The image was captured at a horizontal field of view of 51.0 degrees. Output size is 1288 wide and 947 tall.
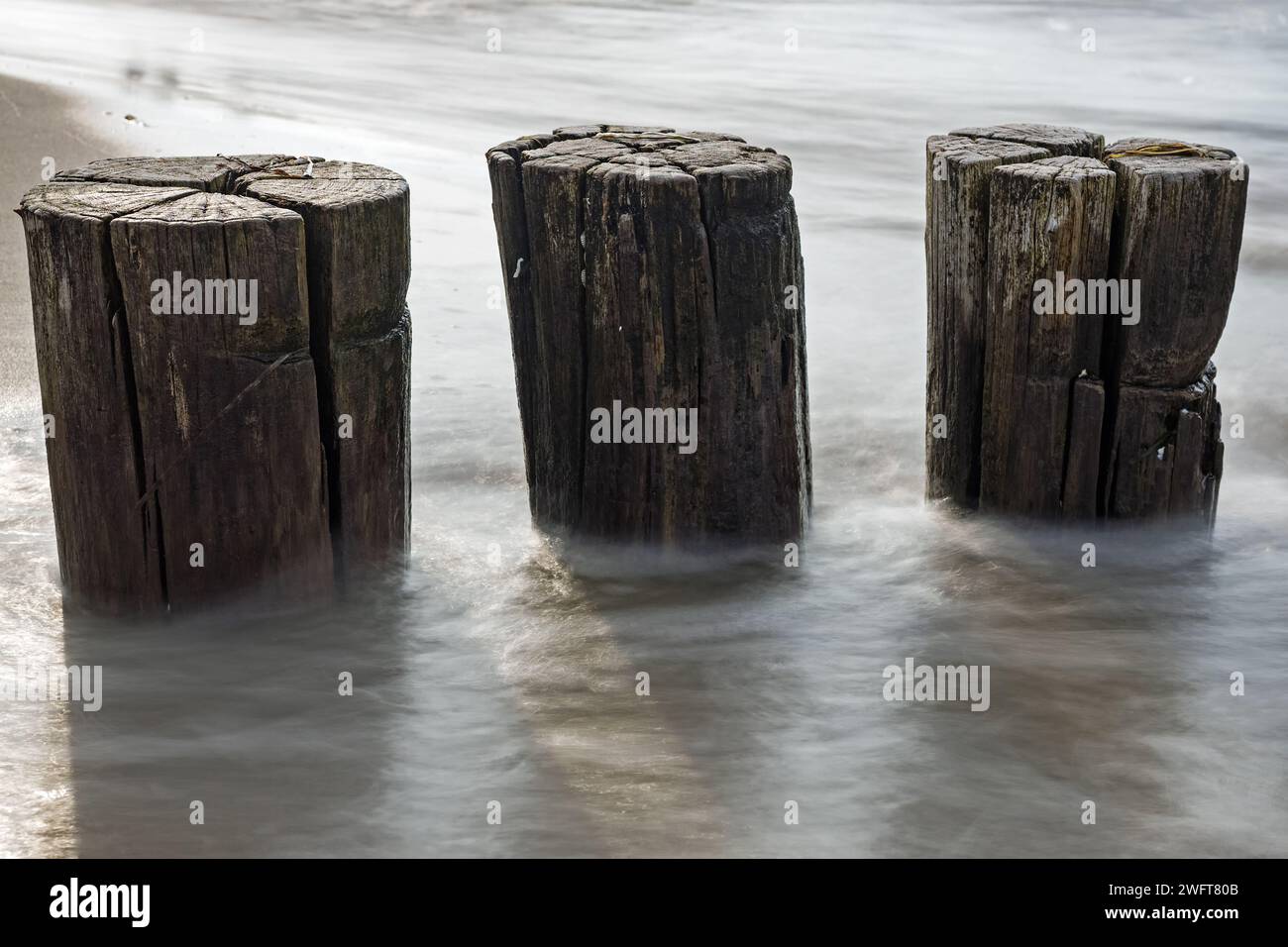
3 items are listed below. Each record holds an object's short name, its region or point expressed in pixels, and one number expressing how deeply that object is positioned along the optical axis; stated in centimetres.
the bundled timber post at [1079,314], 369
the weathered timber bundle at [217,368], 314
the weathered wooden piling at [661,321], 356
